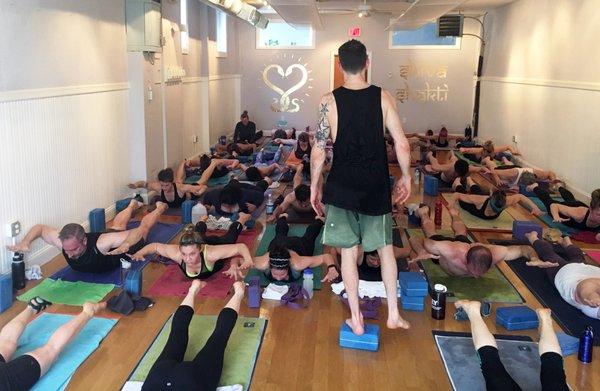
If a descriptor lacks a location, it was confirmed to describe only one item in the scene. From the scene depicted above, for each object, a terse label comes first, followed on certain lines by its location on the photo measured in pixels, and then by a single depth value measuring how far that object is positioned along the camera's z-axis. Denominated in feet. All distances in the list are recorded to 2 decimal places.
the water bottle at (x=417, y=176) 32.45
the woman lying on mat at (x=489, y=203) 24.38
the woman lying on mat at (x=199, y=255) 16.48
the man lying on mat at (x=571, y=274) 15.08
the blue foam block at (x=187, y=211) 24.22
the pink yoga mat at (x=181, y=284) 16.97
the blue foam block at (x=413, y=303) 16.19
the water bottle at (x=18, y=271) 16.98
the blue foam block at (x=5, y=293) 15.64
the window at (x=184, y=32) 34.21
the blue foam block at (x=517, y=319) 14.99
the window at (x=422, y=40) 51.08
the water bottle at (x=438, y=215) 24.75
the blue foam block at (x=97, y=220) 21.80
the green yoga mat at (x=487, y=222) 24.29
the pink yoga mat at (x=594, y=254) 20.52
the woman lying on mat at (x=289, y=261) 17.21
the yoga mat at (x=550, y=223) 23.35
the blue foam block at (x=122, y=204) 24.72
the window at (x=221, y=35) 45.57
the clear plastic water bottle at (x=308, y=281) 16.96
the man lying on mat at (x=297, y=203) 24.00
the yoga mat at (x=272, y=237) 21.08
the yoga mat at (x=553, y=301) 15.23
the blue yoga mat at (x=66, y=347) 12.28
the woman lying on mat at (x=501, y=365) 10.32
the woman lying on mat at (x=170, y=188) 24.90
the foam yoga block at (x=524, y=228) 21.99
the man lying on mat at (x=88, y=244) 16.74
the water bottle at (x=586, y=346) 13.34
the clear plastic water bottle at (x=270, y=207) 25.23
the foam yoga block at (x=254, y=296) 16.03
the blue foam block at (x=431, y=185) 30.09
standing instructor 12.60
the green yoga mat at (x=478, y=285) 17.15
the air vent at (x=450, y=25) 48.49
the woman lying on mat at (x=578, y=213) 22.29
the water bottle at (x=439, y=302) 15.37
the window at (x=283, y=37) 52.01
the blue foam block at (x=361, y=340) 13.71
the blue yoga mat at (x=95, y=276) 17.89
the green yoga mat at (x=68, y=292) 16.37
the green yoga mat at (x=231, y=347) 12.43
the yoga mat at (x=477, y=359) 12.32
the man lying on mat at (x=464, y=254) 16.90
